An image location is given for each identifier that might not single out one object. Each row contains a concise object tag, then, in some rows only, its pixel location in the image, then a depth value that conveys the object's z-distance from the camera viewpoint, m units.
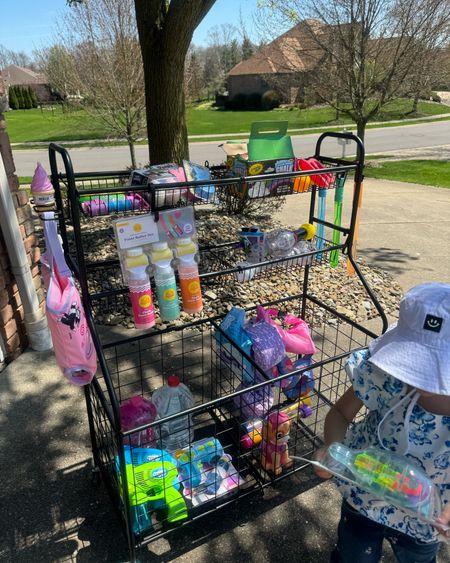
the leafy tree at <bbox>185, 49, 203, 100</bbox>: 11.95
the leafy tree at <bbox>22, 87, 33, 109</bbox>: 47.38
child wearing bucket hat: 1.40
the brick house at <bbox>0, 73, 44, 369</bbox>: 3.42
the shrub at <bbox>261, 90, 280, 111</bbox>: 39.06
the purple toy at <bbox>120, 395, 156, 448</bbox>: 2.56
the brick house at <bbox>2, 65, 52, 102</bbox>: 55.41
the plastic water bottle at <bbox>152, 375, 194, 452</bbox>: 2.66
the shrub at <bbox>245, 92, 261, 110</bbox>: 41.75
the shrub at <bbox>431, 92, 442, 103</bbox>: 36.51
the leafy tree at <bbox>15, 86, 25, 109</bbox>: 46.97
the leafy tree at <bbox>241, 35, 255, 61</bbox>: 53.99
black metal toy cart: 2.04
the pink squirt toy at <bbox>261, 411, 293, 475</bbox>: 2.37
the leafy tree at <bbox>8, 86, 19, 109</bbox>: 46.28
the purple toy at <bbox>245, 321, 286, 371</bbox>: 2.59
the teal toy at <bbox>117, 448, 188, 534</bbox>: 2.09
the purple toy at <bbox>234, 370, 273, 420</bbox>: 2.41
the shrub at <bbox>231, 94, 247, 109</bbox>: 42.94
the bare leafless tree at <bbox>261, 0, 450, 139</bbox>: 10.25
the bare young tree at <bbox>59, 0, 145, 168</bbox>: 9.27
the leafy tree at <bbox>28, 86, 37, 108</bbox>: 48.09
